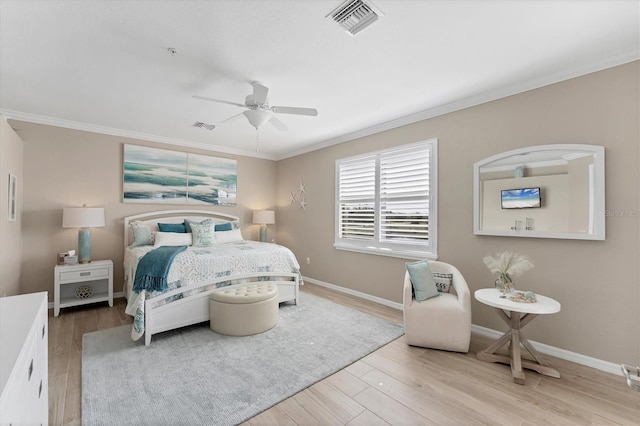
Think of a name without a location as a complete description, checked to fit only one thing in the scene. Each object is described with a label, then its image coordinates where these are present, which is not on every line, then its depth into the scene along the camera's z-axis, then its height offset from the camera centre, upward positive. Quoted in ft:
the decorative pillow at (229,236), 15.43 -1.24
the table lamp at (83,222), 12.44 -0.42
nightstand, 12.02 -3.42
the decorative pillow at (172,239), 13.41 -1.24
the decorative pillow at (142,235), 13.92 -1.09
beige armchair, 8.80 -3.34
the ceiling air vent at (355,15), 5.94 +4.44
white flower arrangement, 8.44 -1.51
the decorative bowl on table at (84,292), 13.02 -3.70
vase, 8.45 -2.06
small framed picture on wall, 10.20 +0.57
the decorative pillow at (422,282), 9.47 -2.26
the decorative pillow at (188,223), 15.28 -0.51
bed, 9.68 -2.30
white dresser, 2.83 -1.76
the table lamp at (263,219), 18.81 -0.31
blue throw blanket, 9.39 -1.99
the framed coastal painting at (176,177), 15.17 +2.14
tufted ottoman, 10.02 -3.54
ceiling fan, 9.21 +3.62
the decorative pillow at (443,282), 10.37 -2.43
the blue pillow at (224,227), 16.58 -0.77
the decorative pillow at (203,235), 14.15 -1.08
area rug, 6.31 -4.38
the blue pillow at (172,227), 14.79 -0.72
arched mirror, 8.18 +0.79
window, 12.26 +0.69
